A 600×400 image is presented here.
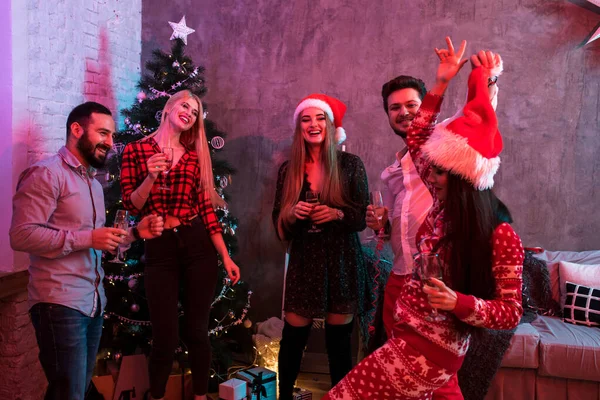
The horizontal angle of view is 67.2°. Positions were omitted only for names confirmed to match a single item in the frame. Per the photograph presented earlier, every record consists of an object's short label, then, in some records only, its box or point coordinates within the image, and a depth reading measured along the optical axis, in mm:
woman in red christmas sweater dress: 1391
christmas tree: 3014
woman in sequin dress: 2510
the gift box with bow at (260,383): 2865
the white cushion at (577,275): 3191
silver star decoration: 3592
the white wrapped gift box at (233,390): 2758
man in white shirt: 2086
